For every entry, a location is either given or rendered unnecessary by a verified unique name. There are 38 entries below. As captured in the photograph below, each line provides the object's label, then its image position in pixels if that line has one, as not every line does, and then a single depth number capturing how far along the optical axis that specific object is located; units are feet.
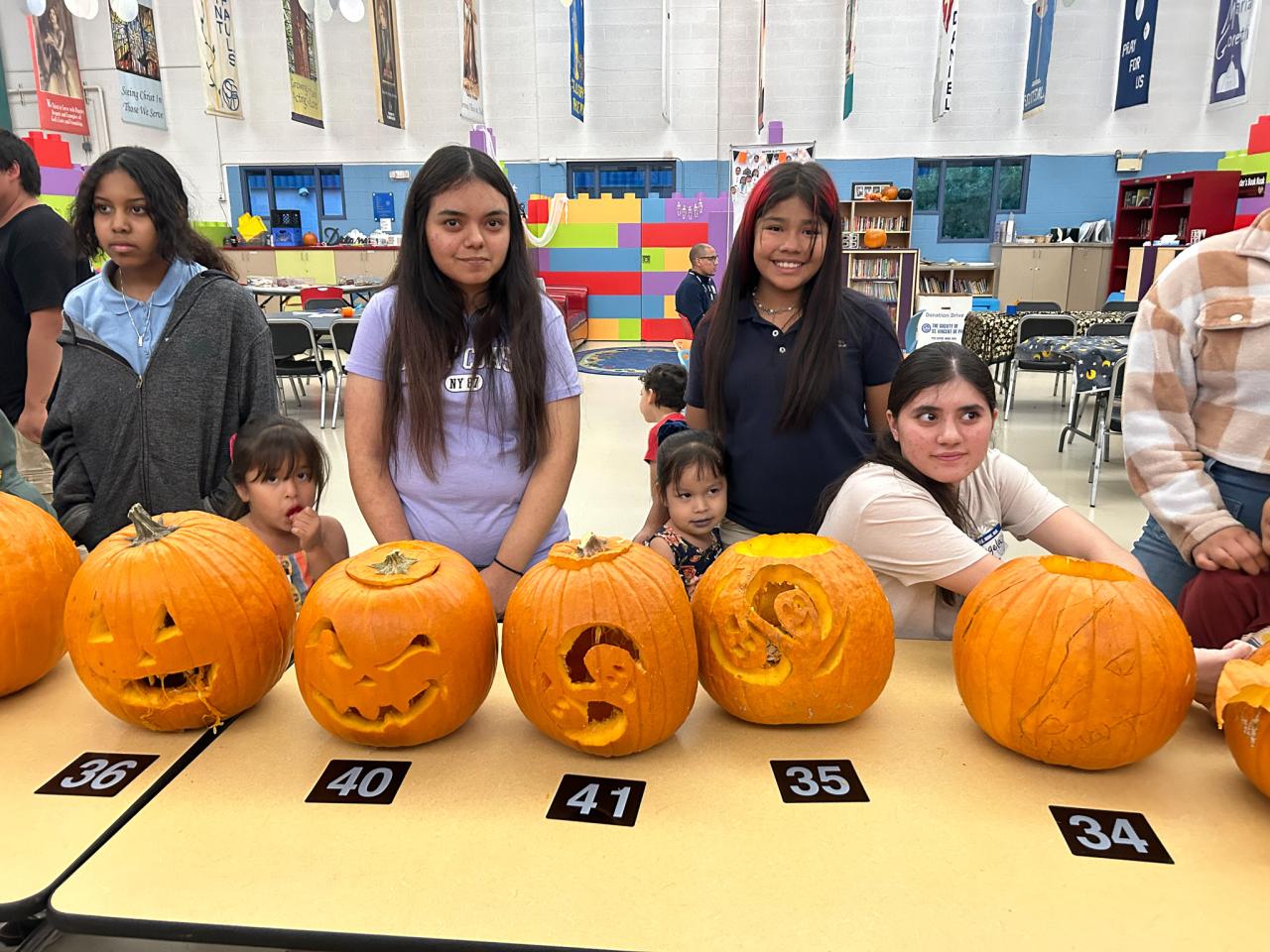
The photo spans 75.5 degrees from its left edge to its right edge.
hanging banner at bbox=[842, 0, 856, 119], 36.52
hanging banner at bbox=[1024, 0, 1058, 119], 33.96
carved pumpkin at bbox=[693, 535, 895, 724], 3.46
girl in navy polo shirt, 5.69
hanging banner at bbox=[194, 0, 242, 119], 32.71
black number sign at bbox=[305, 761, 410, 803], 3.17
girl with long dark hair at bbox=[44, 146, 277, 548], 5.76
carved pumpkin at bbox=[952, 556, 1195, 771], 3.13
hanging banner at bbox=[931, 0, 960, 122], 34.06
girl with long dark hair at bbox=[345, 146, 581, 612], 5.18
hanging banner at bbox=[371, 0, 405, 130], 34.42
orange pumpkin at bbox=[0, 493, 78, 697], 3.81
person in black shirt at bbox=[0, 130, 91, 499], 7.36
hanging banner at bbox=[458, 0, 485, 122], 36.81
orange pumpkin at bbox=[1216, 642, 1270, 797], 2.96
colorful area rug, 31.65
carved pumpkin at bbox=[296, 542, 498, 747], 3.32
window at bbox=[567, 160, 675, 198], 42.26
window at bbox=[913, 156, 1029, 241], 39.70
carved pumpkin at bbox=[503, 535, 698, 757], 3.29
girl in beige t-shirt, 4.41
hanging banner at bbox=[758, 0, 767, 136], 37.01
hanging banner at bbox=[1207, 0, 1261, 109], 30.22
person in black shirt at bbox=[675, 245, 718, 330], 23.57
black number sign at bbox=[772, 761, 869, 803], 3.13
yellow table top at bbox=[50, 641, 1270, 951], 2.52
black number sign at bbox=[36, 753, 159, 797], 3.23
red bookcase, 31.71
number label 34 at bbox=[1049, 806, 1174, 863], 2.80
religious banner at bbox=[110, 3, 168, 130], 37.19
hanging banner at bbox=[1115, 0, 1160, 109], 32.22
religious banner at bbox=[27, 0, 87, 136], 37.70
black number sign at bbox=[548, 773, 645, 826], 3.04
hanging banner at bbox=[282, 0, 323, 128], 34.09
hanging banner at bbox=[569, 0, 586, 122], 36.27
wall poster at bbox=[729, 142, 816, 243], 32.45
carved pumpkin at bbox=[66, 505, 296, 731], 3.46
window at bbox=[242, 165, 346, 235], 43.60
